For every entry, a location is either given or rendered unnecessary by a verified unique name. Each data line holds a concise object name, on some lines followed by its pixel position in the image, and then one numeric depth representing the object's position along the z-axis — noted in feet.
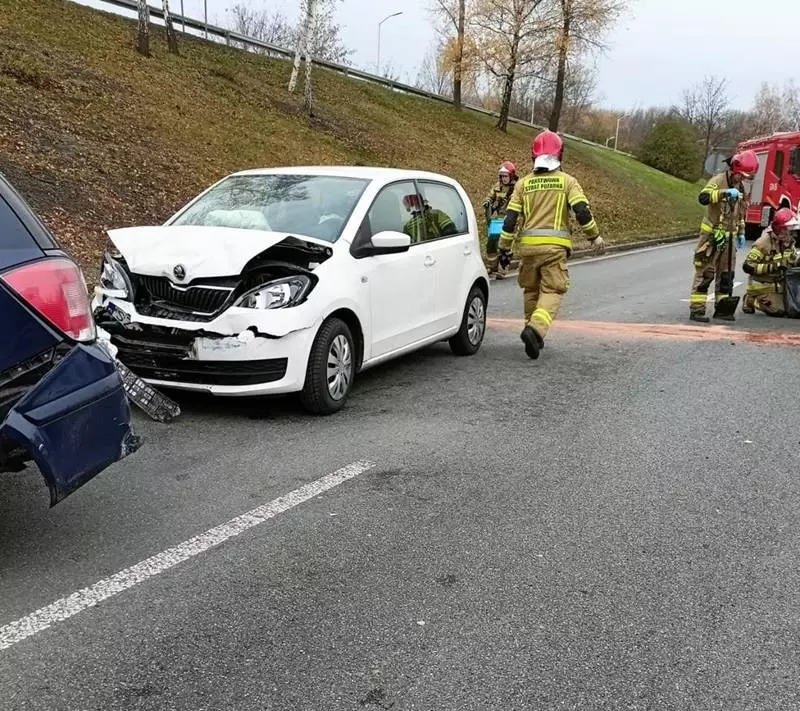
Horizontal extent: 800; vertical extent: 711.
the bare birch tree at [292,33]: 106.07
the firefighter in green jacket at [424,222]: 21.40
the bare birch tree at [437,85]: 206.61
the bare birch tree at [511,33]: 112.27
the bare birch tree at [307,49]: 71.73
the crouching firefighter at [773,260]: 32.99
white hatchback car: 16.46
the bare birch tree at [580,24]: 113.39
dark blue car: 9.60
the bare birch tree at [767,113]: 229.04
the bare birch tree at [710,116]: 197.98
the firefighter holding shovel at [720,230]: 30.83
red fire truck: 70.44
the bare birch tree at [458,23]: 113.39
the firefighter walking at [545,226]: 24.35
